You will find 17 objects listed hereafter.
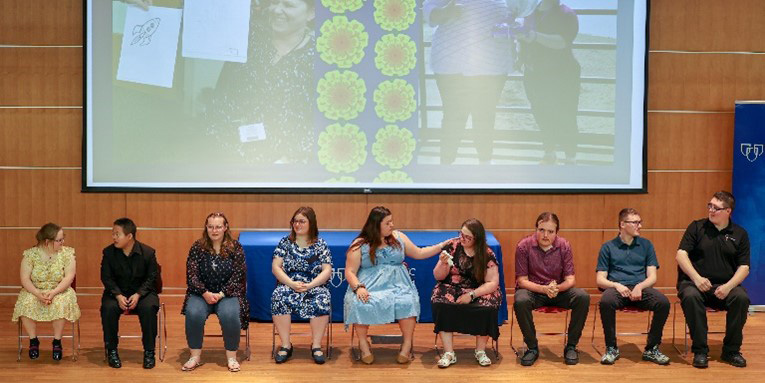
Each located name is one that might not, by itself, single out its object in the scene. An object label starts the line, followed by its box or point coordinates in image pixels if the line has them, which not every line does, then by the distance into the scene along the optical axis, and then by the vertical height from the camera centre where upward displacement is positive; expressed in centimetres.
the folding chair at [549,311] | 625 -107
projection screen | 759 +62
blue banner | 753 -8
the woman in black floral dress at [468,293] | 602 -84
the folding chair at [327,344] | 623 -125
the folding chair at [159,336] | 618 -120
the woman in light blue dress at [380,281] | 610 -78
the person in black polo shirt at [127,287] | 599 -83
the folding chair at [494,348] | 625 -126
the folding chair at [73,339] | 612 -126
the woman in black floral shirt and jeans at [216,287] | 596 -82
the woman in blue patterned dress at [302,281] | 616 -79
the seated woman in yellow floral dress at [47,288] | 610 -85
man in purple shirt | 614 -79
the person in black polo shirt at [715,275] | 612 -72
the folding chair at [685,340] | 629 -120
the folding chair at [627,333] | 625 -119
